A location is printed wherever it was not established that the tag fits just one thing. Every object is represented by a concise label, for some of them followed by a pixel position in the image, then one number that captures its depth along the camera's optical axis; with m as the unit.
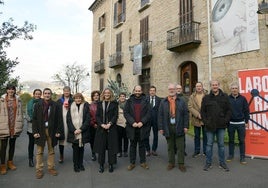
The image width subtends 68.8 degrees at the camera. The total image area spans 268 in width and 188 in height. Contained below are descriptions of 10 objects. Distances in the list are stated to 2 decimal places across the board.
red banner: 4.67
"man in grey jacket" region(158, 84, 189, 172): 4.11
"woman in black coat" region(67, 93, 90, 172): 4.05
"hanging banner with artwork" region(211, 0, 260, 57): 8.10
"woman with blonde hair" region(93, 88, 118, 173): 4.12
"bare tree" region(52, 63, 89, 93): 30.42
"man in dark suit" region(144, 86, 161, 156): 5.14
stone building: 8.31
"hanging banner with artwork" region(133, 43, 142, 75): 13.05
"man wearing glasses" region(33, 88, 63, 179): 3.86
